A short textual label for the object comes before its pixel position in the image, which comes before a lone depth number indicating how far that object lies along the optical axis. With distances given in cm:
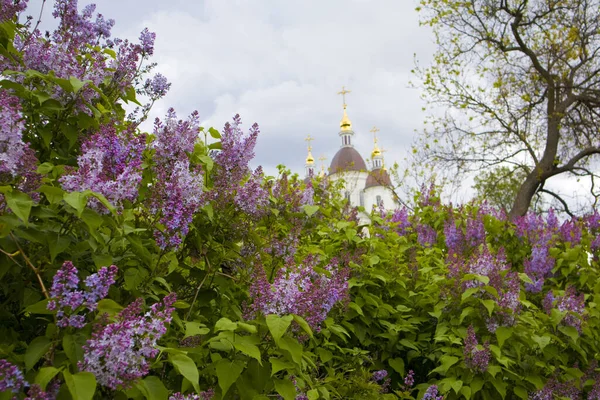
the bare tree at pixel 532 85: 1382
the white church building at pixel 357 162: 6806
